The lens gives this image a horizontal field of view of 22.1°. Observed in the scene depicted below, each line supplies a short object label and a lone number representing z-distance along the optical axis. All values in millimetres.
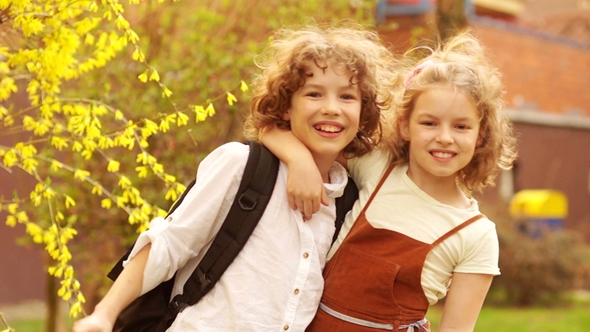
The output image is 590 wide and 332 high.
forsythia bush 5262
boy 4124
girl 4311
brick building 23476
